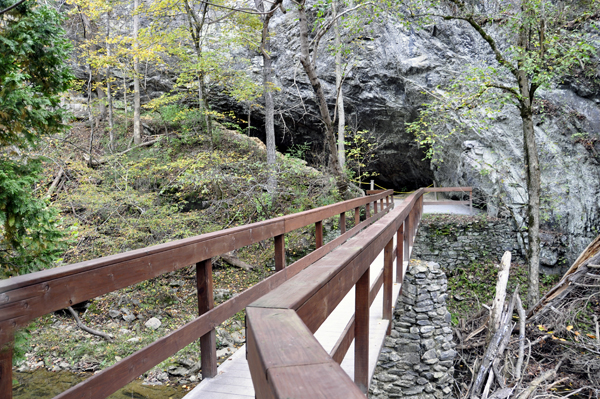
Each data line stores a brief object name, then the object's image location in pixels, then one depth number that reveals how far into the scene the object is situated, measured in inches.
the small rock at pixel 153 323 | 274.4
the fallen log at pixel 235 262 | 368.8
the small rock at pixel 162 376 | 207.3
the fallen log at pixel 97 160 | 455.6
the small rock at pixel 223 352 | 231.0
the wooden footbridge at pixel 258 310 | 28.3
